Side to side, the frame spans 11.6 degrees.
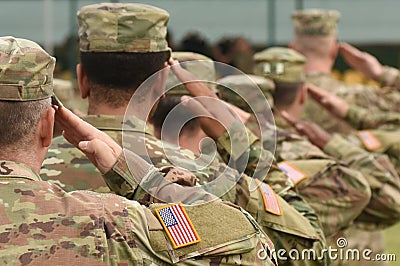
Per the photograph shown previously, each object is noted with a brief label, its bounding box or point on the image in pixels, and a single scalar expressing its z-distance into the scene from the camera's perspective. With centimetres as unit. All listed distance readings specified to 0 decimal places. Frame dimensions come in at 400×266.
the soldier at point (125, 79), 724
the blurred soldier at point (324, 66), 1464
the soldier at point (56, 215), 542
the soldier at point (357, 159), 1100
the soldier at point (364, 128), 1259
